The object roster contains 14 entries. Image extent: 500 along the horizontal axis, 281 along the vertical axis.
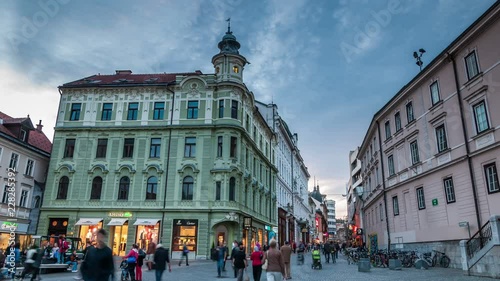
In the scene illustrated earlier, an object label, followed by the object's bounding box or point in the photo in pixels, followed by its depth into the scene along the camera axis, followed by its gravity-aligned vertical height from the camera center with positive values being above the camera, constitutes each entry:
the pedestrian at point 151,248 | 20.66 -0.37
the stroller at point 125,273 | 17.27 -1.49
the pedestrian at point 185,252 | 27.77 -0.75
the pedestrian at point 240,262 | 14.84 -0.77
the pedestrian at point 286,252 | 17.20 -0.44
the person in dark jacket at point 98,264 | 6.95 -0.42
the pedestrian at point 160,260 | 13.16 -0.64
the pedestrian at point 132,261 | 16.23 -0.85
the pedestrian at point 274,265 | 10.05 -0.59
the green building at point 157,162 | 33.88 +7.53
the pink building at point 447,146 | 18.81 +5.98
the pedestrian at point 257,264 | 13.74 -0.77
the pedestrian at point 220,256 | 19.28 -0.71
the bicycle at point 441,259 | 21.52 -0.84
